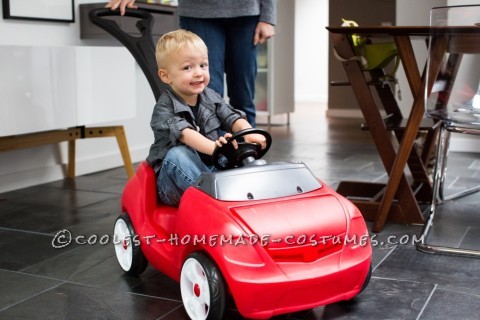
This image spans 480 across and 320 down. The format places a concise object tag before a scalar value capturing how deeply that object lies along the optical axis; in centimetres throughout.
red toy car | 153
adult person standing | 252
